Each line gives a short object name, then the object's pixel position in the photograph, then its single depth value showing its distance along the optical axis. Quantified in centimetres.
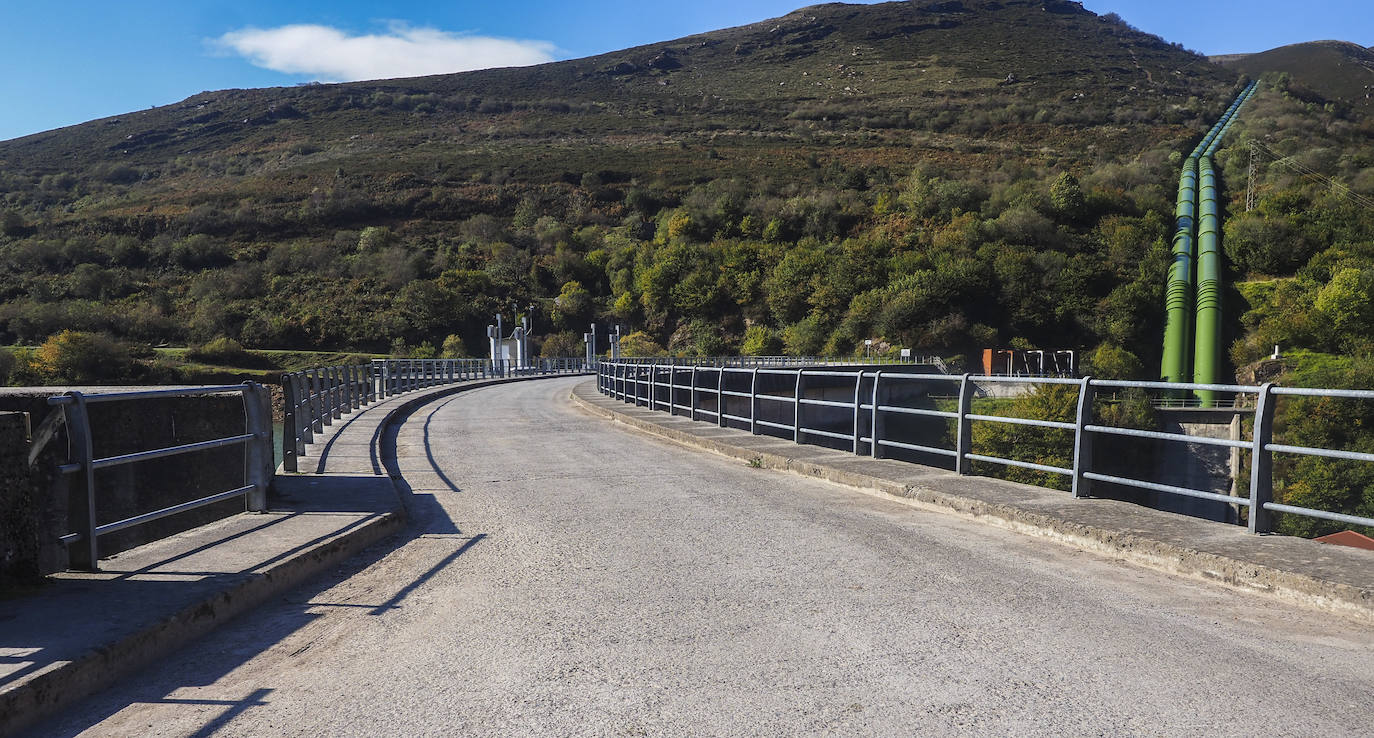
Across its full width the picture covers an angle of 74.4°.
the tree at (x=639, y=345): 8094
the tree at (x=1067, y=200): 8925
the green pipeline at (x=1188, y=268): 7206
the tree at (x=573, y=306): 9275
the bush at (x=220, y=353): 6169
